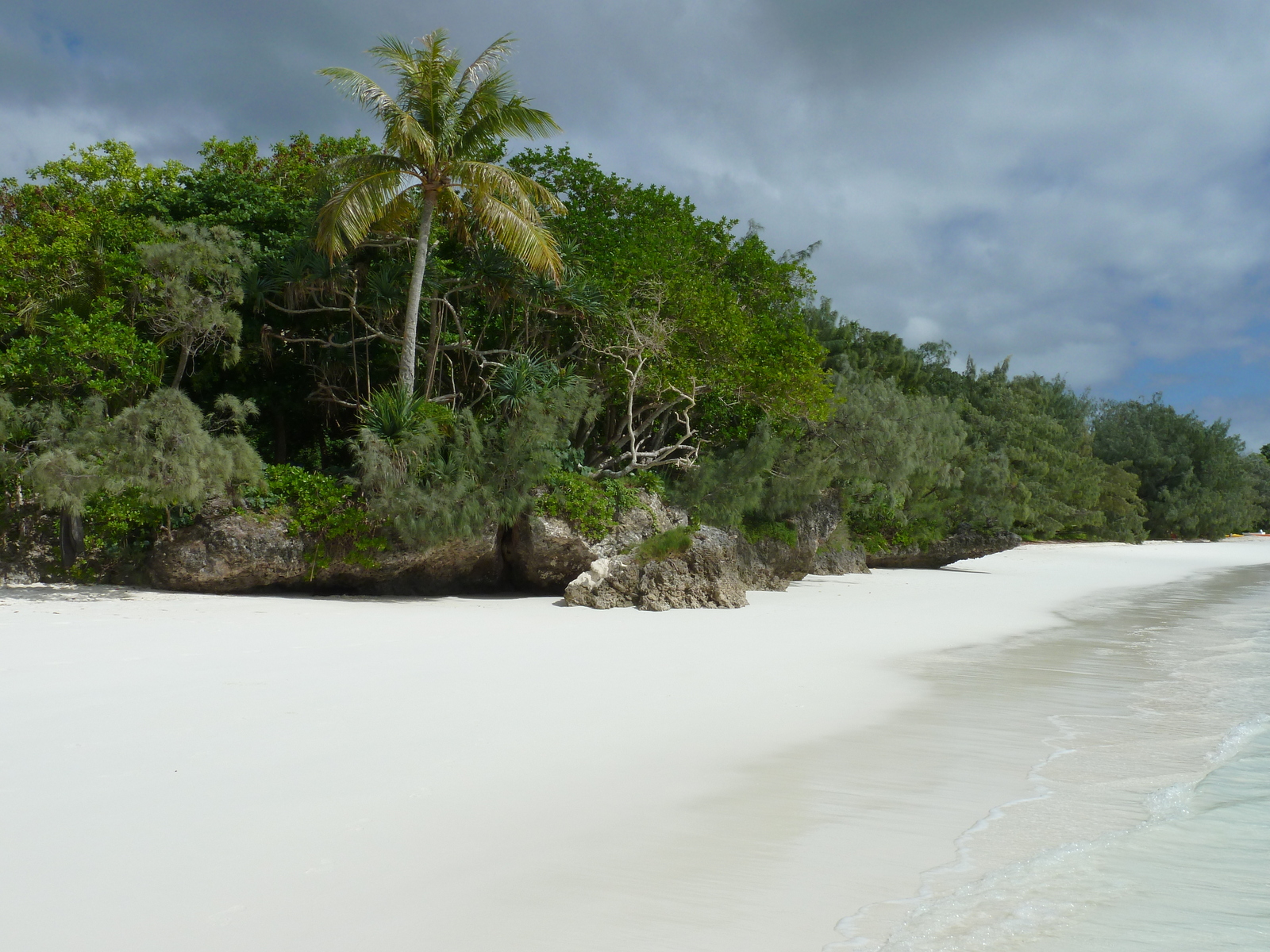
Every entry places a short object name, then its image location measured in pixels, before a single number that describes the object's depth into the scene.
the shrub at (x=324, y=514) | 12.70
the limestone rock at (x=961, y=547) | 25.27
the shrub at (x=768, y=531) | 17.20
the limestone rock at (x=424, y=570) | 13.13
